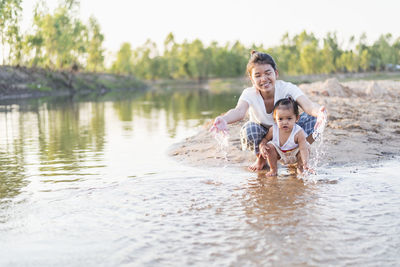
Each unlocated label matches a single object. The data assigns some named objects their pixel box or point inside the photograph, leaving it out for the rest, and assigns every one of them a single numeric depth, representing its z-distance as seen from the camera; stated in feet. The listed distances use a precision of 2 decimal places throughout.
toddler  15.88
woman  16.21
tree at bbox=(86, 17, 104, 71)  221.25
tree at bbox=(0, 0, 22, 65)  132.77
